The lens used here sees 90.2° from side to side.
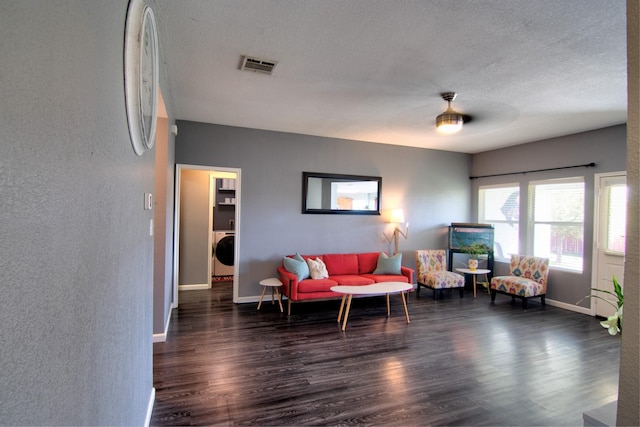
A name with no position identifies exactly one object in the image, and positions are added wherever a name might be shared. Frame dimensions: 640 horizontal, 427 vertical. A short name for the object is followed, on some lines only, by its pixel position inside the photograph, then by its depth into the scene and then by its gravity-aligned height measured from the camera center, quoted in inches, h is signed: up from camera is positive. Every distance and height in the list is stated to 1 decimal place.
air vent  108.5 +51.1
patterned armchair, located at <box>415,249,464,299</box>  216.4 -41.3
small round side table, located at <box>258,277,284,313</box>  182.1 -42.1
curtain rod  188.4 +31.7
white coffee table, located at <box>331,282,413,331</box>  157.6 -38.9
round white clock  50.4 +24.6
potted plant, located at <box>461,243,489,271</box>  229.9 -25.9
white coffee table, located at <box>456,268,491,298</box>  222.7 -39.4
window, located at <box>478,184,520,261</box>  235.9 +1.7
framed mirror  212.8 +13.0
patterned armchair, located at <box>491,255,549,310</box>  197.2 -41.1
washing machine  262.2 -35.0
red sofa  175.9 -39.9
